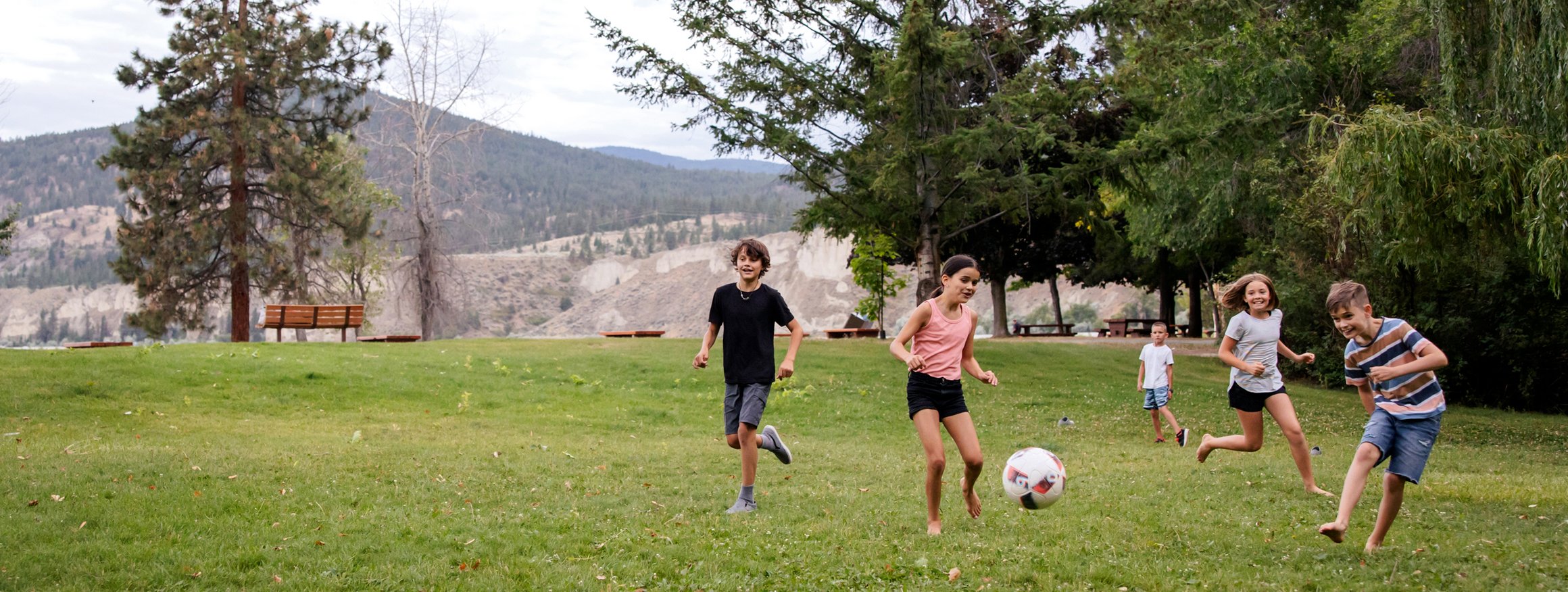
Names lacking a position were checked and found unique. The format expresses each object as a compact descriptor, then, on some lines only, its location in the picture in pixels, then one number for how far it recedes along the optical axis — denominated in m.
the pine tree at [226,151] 35.38
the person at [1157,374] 14.38
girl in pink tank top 7.04
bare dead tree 40.75
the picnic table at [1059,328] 48.64
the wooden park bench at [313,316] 28.67
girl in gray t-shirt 8.83
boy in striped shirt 6.34
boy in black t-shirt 8.30
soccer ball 7.18
